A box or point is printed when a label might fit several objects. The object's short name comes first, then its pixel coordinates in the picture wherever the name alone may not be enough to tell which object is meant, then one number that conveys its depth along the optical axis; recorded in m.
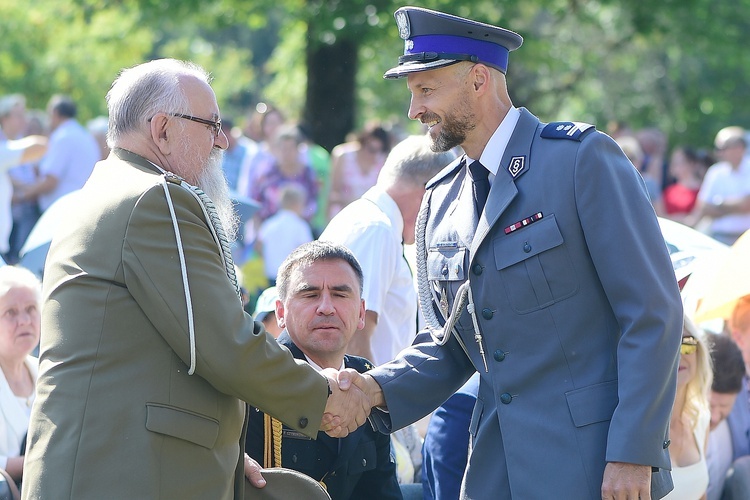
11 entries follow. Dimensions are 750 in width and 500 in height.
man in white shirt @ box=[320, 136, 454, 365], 10.20
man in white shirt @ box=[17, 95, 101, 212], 21.01
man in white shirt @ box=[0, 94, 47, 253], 16.43
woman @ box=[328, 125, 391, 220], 21.80
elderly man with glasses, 6.07
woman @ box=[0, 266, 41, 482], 9.98
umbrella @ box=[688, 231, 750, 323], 10.96
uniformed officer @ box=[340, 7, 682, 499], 6.21
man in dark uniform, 7.98
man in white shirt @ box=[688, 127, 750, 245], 23.68
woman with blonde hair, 9.91
